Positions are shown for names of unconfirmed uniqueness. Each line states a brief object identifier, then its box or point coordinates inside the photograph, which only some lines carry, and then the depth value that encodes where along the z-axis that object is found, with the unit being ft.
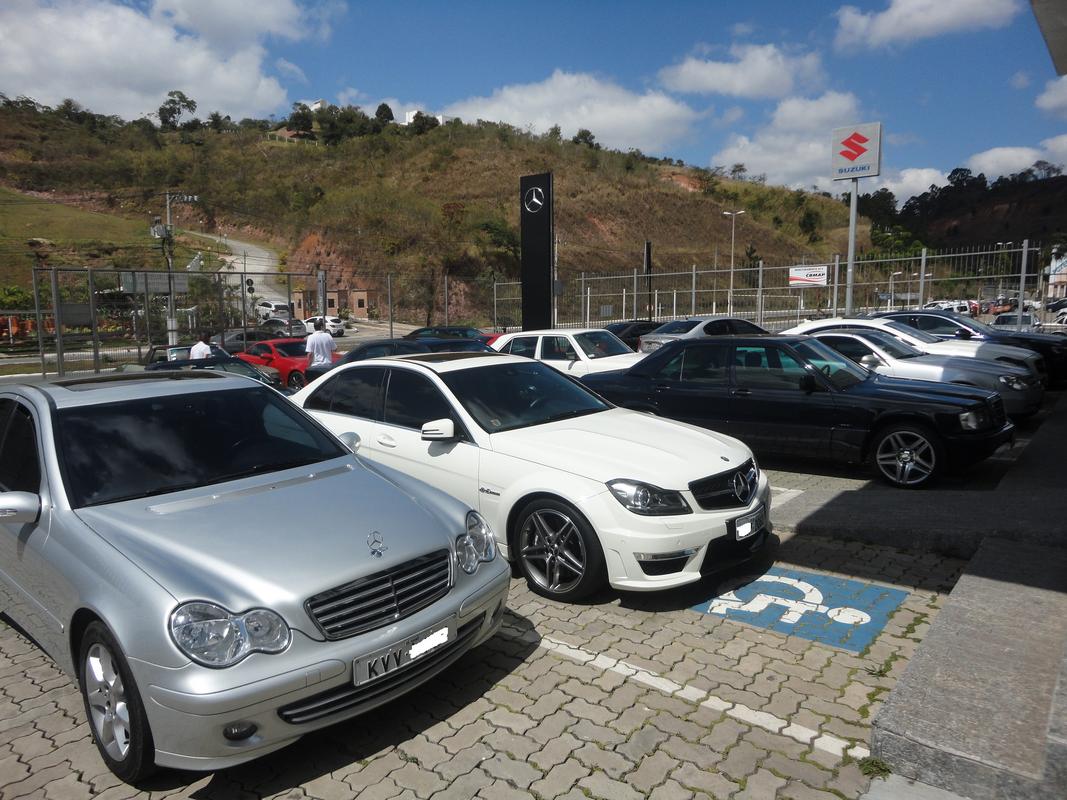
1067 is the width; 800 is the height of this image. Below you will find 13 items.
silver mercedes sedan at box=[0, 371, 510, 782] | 9.15
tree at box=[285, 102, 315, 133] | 339.16
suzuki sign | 58.70
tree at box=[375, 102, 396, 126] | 333.83
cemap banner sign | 68.39
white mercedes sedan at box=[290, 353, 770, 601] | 14.66
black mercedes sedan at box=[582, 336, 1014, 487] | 23.57
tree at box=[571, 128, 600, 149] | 311.68
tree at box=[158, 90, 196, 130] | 355.15
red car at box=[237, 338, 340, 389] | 61.41
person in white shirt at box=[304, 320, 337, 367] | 46.19
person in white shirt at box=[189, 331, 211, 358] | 44.78
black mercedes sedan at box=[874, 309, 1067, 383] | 46.34
